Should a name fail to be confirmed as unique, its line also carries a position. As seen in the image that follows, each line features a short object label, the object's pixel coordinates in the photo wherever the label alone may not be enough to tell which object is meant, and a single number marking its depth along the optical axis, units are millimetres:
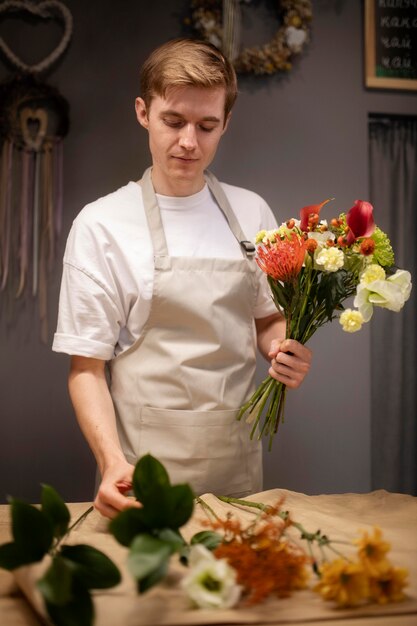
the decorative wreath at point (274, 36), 2910
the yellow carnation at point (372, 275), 1452
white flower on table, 938
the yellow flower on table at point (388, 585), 994
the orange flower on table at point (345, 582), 972
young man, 1798
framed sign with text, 3133
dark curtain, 3434
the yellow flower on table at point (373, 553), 975
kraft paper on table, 945
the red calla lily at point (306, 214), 1587
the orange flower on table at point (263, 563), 983
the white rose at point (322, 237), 1541
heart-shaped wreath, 2873
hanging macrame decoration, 2889
